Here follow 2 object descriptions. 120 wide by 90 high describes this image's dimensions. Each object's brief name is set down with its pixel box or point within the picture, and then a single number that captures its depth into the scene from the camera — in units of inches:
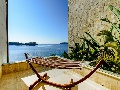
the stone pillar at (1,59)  72.6
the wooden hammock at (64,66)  45.7
